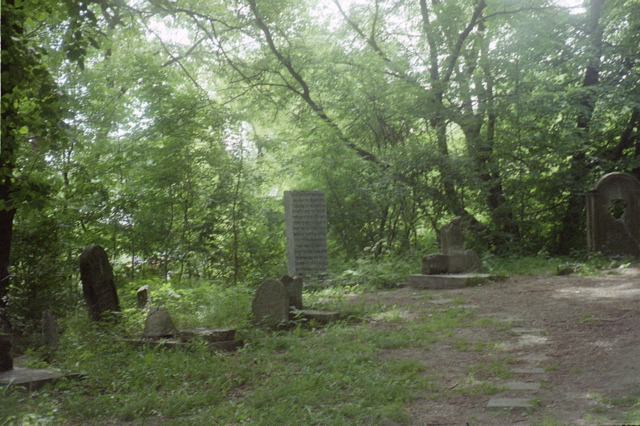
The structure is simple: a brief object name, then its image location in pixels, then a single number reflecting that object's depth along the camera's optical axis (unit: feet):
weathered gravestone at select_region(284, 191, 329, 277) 41.98
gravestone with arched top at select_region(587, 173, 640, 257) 41.16
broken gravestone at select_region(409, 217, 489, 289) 35.29
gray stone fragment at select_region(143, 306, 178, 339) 22.25
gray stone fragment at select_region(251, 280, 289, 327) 25.09
